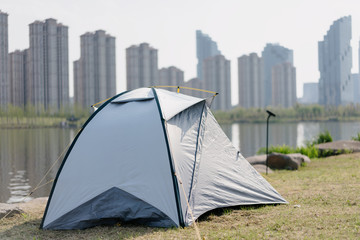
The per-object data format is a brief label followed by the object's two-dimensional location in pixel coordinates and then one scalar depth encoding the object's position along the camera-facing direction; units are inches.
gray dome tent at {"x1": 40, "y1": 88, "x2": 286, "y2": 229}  190.2
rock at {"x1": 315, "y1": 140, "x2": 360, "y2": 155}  521.6
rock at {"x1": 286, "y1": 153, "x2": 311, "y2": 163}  435.8
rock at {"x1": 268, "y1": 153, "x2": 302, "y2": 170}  420.5
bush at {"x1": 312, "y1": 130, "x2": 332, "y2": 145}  626.5
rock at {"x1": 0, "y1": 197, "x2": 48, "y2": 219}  222.1
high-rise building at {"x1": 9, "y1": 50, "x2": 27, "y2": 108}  3664.1
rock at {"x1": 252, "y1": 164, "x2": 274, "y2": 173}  385.3
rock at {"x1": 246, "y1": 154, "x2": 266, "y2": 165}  447.2
